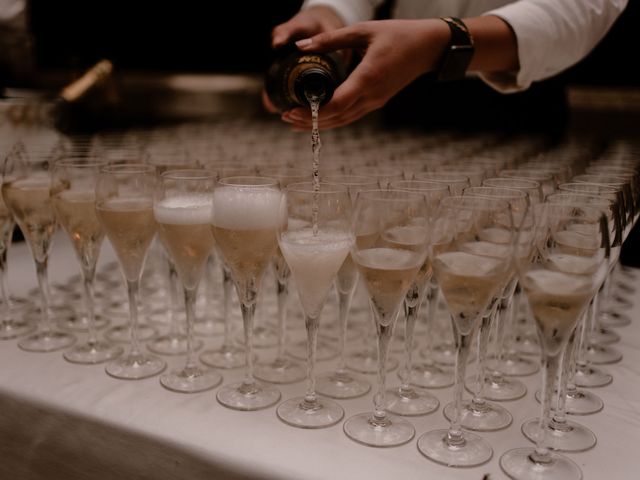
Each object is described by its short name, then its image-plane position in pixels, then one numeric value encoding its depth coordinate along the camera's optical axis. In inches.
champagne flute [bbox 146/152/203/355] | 53.8
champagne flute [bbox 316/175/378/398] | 46.9
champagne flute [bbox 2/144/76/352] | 52.4
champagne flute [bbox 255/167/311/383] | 49.4
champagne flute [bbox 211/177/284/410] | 42.3
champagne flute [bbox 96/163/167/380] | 47.2
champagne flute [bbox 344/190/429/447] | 38.7
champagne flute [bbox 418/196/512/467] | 36.8
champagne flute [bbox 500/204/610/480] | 34.7
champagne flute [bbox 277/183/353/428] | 41.1
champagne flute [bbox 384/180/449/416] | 43.8
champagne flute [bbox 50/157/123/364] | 50.3
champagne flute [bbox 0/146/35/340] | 55.1
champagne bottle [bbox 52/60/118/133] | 80.0
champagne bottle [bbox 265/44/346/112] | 48.9
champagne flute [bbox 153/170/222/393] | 45.4
